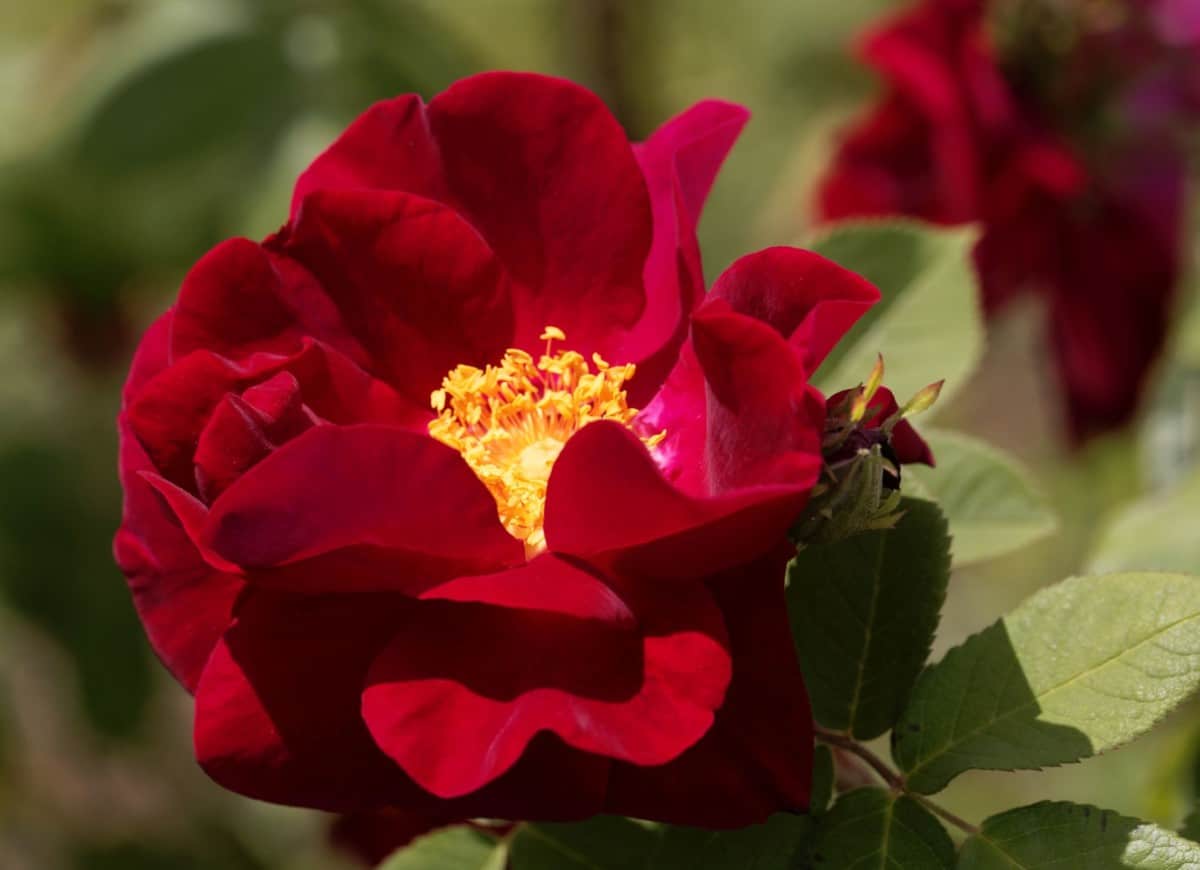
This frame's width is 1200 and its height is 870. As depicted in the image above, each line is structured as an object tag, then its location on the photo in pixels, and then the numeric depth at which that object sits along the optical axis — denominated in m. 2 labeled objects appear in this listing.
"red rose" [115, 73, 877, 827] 0.57
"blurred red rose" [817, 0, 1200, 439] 0.74
